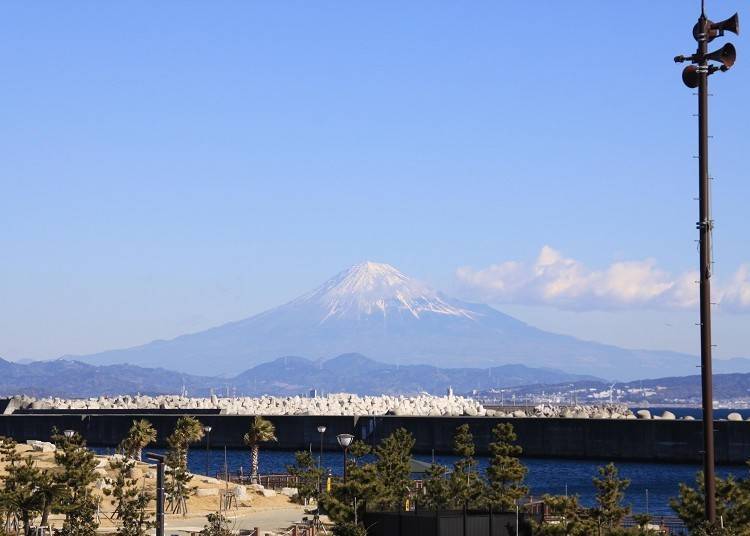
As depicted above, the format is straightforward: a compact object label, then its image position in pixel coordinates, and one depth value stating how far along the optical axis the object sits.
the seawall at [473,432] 135.12
